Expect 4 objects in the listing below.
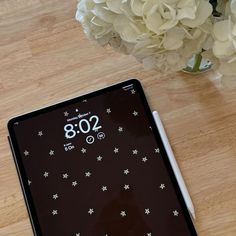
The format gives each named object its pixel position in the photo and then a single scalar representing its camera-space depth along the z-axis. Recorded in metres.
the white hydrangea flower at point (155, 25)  0.47
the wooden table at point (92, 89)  0.69
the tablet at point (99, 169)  0.67
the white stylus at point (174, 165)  0.67
